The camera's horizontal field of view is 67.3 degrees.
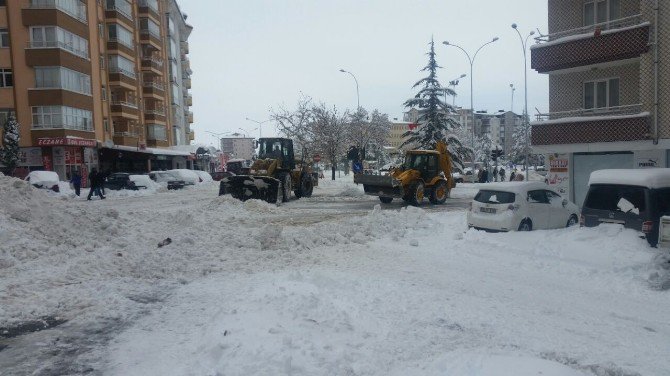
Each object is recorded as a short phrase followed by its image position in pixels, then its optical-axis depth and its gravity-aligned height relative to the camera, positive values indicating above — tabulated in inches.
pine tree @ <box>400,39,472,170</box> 1497.3 +120.7
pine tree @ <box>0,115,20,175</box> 1294.3 +64.3
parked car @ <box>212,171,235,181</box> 1948.8 -39.2
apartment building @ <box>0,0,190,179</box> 1421.0 +266.6
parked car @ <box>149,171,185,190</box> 1499.8 -38.8
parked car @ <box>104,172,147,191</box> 1354.6 -40.6
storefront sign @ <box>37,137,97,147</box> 1405.0 +79.4
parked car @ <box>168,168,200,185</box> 1585.8 -33.0
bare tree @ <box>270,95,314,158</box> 2295.8 +170.2
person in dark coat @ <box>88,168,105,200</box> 1121.4 -28.3
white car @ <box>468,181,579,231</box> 486.6 -51.1
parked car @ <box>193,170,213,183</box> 1718.6 -39.1
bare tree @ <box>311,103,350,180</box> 2101.4 +120.7
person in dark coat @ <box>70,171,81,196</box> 1171.3 -28.1
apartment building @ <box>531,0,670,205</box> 669.9 +97.9
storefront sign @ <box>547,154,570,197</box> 792.6 -27.7
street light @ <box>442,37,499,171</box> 1440.7 +298.4
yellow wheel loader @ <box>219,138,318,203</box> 879.1 -26.2
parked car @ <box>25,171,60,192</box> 1089.7 -21.6
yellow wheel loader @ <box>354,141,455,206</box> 878.4 -35.5
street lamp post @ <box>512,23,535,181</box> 1255.2 +250.9
